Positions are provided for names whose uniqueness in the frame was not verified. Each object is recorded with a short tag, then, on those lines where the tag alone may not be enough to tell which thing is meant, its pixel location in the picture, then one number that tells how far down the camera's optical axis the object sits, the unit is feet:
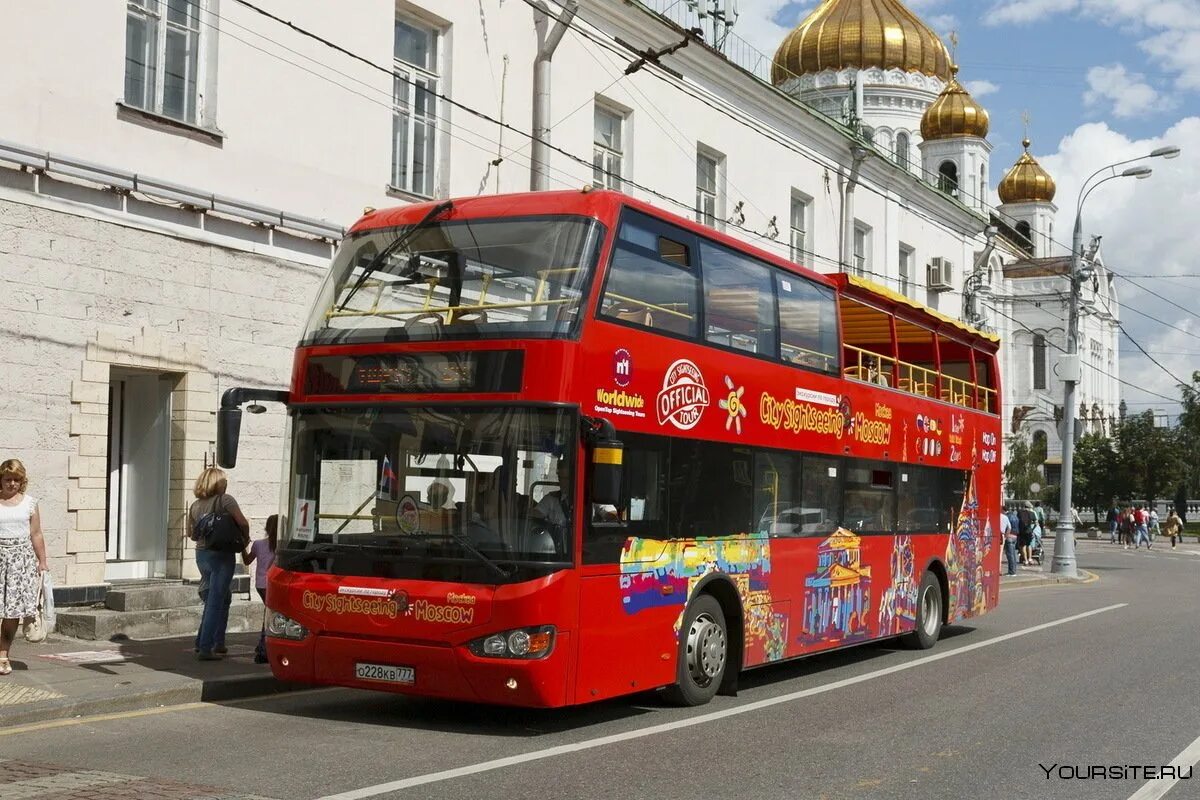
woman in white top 35.22
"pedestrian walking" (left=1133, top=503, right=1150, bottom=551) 185.88
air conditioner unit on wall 120.26
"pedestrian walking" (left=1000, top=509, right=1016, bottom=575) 101.50
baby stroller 123.65
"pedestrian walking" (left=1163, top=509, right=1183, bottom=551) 197.98
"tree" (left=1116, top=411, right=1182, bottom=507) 266.77
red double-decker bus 29.43
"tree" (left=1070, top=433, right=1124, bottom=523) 274.98
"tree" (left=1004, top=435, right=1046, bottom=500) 253.44
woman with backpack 39.24
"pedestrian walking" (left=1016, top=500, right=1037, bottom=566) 118.62
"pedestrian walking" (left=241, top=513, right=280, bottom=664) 39.11
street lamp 102.06
